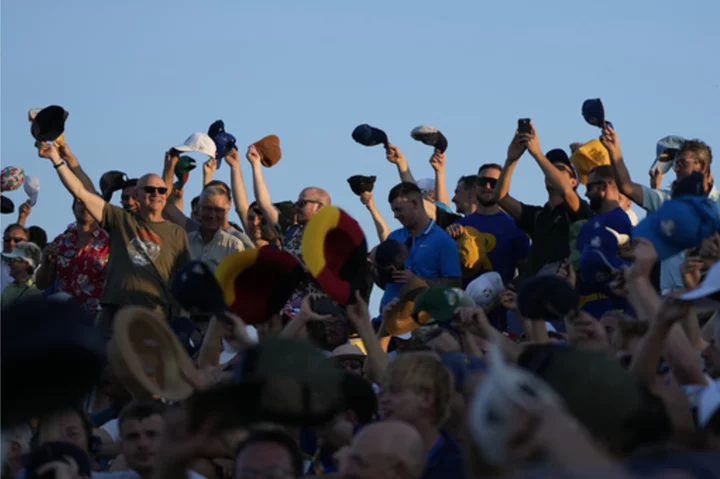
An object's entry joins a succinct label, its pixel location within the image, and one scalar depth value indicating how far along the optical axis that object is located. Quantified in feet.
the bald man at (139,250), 57.00
